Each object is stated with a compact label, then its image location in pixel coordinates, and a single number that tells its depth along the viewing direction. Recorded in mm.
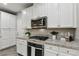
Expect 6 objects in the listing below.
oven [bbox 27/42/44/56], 1742
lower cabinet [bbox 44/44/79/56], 1394
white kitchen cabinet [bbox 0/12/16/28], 1643
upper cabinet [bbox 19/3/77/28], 1715
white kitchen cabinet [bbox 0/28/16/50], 1659
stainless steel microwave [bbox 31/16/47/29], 1938
